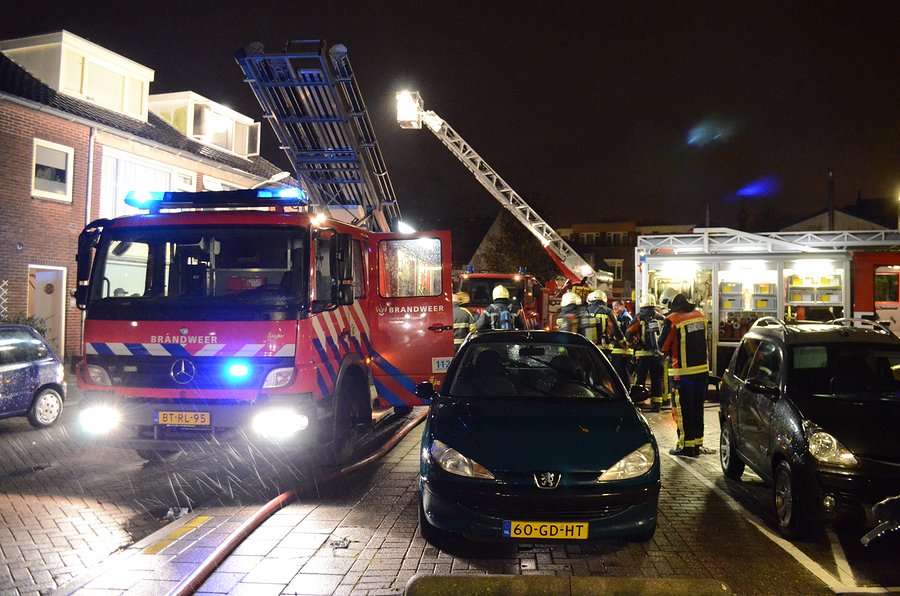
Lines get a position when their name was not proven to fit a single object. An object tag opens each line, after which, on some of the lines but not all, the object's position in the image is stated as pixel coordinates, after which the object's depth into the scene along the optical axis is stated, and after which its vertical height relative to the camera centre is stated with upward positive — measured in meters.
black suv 4.81 -0.80
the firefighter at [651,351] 11.27 -0.65
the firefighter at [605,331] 11.23 -0.33
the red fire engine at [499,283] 17.64 +0.53
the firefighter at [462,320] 13.06 -0.22
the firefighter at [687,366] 7.96 -0.62
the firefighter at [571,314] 11.24 -0.06
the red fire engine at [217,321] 6.34 -0.17
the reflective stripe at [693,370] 7.91 -0.66
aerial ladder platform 17.98 +3.34
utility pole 42.16 +7.13
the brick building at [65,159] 15.93 +3.84
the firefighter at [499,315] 12.51 -0.11
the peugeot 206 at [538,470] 4.38 -1.05
